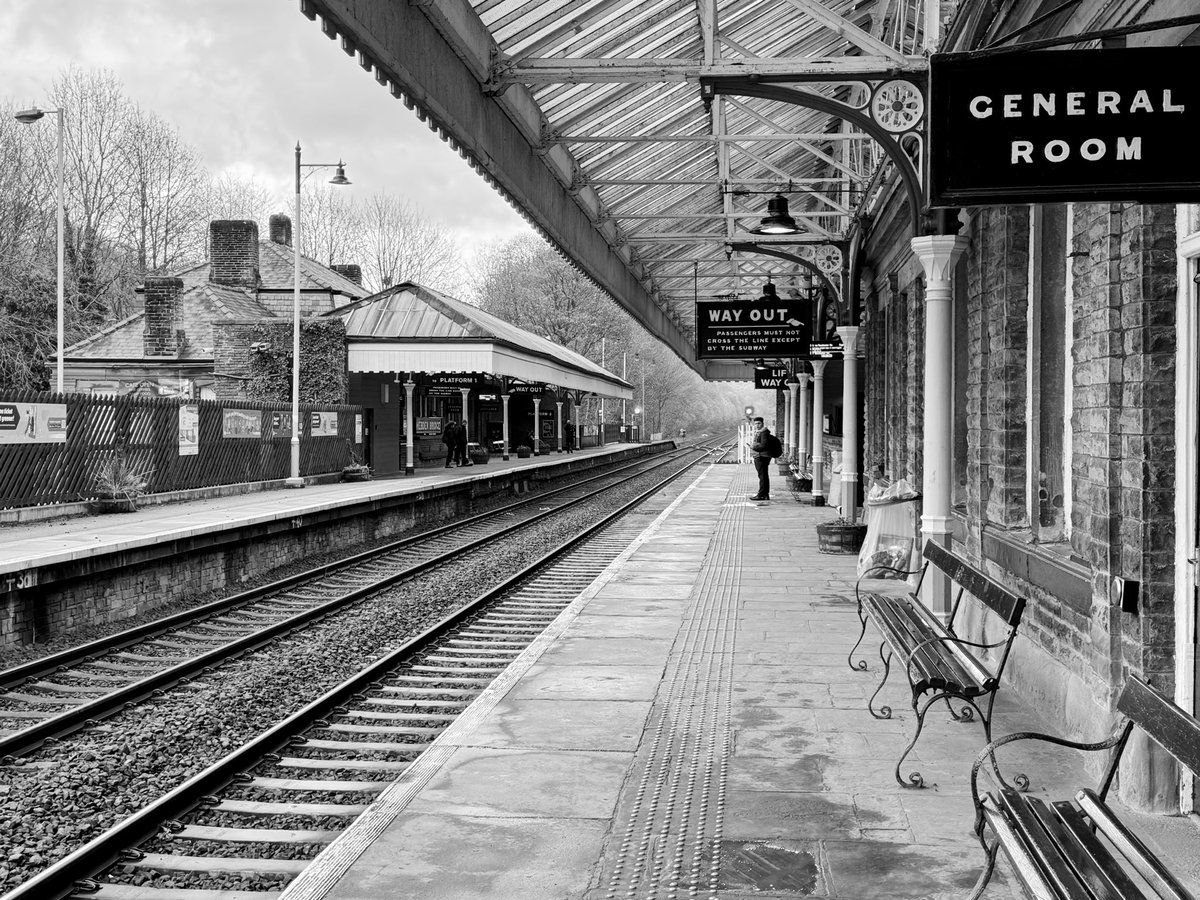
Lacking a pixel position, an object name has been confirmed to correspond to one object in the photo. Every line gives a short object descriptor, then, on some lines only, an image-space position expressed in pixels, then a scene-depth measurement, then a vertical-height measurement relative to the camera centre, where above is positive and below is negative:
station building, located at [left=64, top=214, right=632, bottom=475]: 27.48 +2.11
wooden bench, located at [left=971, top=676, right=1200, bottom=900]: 2.85 -1.07
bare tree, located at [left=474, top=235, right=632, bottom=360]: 64.62 +7.02
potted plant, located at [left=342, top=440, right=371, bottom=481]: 26.62 -0.86
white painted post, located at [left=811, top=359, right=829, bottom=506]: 20.50 -0.11
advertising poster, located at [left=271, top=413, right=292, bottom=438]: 23.73 +0.18
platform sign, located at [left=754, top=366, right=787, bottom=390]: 28.92 +1.27
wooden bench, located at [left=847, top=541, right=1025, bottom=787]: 4.81 -1.00
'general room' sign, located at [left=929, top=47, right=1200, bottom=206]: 3.25 +0.83
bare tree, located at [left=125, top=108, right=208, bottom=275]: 44.34 +8.87
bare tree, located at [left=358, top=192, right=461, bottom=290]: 66.06 +9.62
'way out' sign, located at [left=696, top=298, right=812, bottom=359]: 15.57 +1.32
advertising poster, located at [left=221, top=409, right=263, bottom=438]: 21.52 +0.19
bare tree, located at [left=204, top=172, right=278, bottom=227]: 51.44 +10.24
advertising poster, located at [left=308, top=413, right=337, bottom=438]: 25.30 +0.18
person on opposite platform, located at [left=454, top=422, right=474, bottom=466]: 37.06 -0.45
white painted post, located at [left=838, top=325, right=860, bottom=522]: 14.46 -0.12
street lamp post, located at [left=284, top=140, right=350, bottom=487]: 22.44 +1.41
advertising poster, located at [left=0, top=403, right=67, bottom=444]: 15.26 +0.16
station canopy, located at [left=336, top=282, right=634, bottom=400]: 27.12 +2.13
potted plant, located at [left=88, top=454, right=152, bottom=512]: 16.91 -0.74
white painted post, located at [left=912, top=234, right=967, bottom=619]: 7.64 +0.31
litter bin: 10.36 -0.88
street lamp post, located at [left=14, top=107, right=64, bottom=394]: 16.99 +4.40
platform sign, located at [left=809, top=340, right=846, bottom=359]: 15.48 +1.01
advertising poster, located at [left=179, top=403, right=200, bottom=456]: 19.69 +0.09
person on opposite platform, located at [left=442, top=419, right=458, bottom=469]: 36.56 -0.14
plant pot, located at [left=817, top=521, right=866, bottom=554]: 14.12 -1.27
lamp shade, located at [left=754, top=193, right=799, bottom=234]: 10.51 +1.82
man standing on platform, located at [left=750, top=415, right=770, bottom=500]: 21.80 -0.42
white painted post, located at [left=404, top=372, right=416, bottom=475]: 29.84 +0.12
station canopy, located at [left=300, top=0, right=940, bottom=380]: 6.82 +2.42
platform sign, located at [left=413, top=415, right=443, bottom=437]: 37.97 +0.25
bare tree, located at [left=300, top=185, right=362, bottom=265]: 63.38 +10.59
